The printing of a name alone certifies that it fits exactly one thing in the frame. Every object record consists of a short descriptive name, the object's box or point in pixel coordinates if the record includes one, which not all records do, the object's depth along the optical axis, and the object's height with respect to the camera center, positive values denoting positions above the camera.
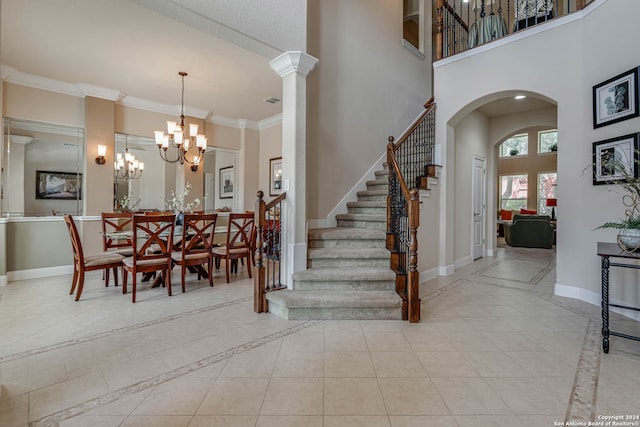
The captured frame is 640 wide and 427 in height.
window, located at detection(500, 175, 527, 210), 11.16 +0.78
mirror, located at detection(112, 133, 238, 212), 5.65 +0.72
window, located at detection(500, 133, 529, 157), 11.06 +2.49
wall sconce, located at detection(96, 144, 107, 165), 5.03 +0.98
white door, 6.12 +0.17
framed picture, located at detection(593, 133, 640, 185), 2.96 +0.57
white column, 3.34 +0.62
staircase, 3.03 -0.76
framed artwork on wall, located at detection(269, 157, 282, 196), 6.79 +0.81
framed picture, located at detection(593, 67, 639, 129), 2.98 +1.19
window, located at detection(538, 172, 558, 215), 10.35 +0.79
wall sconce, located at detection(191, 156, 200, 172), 6.27 +0.93
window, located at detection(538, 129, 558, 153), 10.36 +2.51
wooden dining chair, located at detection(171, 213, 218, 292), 3.90 -0.55
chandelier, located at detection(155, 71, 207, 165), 4.18 +1.08
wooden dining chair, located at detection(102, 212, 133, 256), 4.22 -0.31
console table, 2.27 -0.60
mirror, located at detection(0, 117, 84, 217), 4.59 +0.69
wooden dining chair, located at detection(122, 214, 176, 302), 3.48 -0.55
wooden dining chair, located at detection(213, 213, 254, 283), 4.38 -0.51
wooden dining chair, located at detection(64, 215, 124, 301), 3.48 -0.60
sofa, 7.87 -0.52
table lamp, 9.71 +0.27
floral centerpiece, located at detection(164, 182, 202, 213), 5.87 +0.21
